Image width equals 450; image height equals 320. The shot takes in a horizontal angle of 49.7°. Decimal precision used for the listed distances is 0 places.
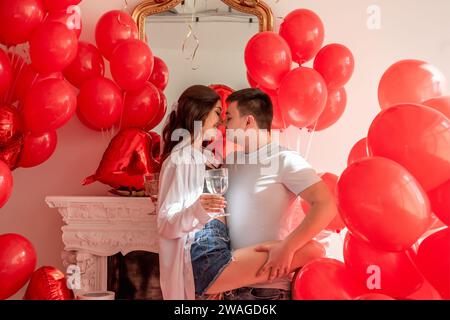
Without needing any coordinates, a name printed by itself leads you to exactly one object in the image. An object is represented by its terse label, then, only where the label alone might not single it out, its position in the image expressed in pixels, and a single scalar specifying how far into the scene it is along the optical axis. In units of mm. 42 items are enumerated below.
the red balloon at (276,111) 2480
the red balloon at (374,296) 1422
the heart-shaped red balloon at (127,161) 2492
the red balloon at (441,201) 1491
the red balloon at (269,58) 2307
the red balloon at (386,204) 1399
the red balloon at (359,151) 2105
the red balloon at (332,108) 2482
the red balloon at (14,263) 2143
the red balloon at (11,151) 2367
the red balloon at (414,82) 2025
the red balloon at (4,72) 2264
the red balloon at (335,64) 2420
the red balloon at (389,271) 1557
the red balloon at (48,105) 2260
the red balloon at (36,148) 2426
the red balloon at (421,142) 1466
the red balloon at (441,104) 1705
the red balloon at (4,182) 2113
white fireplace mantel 2586
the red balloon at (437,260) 1462
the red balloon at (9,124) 2299
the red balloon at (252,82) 2607
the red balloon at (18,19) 2258
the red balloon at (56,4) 2406
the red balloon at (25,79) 2455
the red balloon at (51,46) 2266
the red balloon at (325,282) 1581
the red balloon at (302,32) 2430
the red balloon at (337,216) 2238
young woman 1771
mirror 2824
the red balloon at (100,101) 2445
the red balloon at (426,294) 1516
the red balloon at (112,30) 2523
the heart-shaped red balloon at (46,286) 2293
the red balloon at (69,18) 2447
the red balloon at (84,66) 2525
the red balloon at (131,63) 2395
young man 1782
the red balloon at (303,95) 2250
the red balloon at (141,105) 2553
